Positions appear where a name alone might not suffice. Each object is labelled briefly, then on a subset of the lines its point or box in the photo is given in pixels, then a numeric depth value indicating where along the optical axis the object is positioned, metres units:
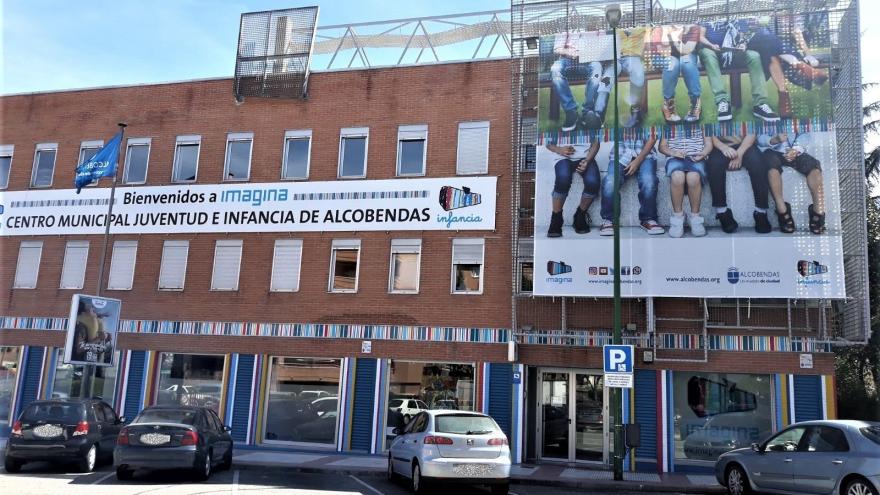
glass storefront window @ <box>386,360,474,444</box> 19.78
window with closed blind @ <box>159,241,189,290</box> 22.36
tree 24.25
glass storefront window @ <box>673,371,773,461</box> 17.86
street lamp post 15.29
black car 13.57
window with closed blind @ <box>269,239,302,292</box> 21.39
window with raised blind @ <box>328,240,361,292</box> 21.05
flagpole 19.77
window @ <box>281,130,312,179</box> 22.20
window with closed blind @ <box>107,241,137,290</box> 22.89
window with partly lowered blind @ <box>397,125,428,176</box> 21.28
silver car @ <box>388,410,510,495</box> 12.32
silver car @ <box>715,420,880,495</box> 10.77
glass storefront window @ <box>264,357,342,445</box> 20.52
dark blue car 12.77
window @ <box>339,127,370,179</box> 21.72
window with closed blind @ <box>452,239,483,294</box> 20.09
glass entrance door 18.83
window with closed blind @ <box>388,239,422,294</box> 20.58
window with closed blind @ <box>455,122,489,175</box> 20.66
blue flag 21.75
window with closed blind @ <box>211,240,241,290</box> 21.91
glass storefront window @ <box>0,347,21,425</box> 23.05
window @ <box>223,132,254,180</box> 22.70
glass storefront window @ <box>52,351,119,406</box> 22.36
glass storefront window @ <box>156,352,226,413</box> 21.41
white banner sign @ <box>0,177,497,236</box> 20.48
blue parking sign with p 15.25
